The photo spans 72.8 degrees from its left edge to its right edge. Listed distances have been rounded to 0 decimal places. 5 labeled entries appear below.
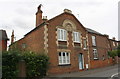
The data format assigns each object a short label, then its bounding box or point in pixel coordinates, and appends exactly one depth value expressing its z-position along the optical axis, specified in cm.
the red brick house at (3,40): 1229
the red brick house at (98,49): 1359
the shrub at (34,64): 791
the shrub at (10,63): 672
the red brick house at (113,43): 1843
